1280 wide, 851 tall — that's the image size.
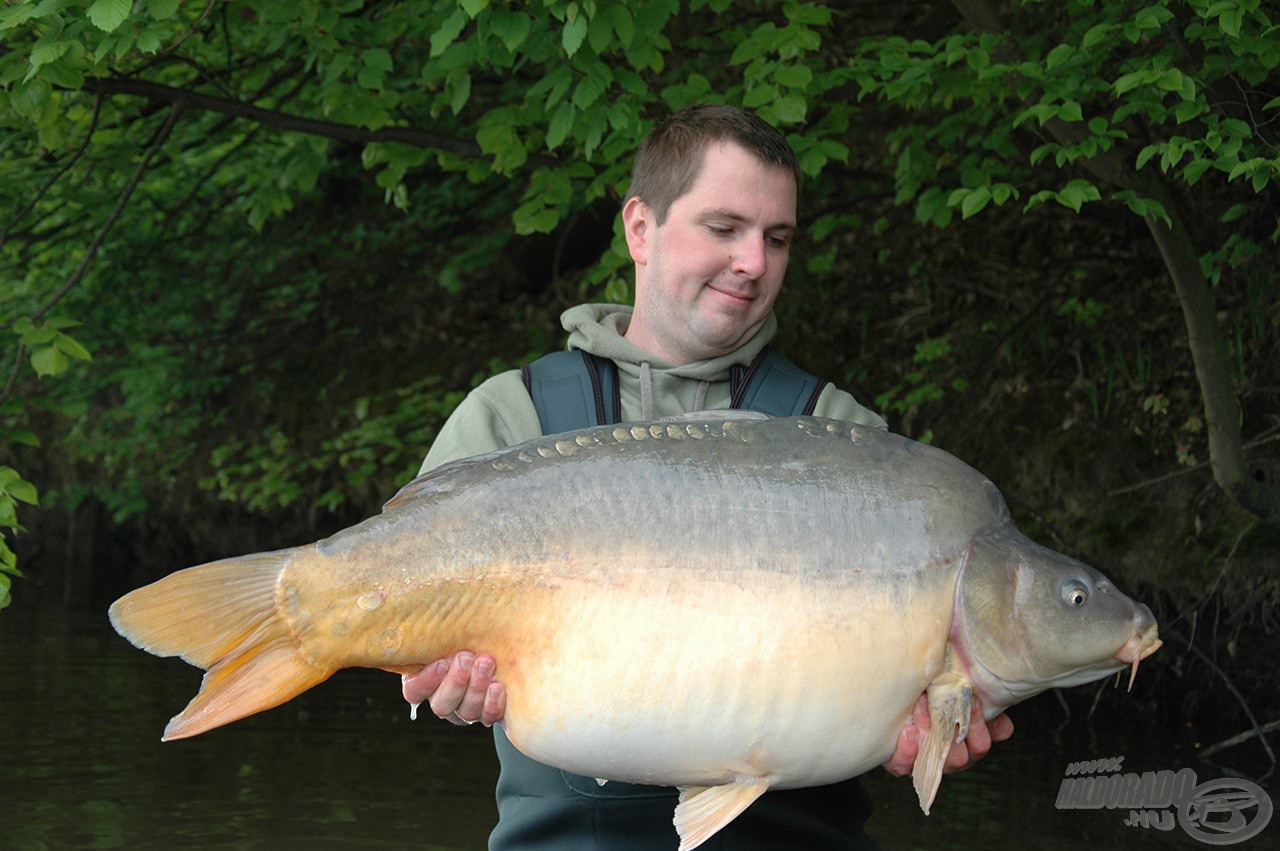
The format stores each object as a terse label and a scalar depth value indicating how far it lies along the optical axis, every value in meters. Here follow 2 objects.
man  2.99
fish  2.51
